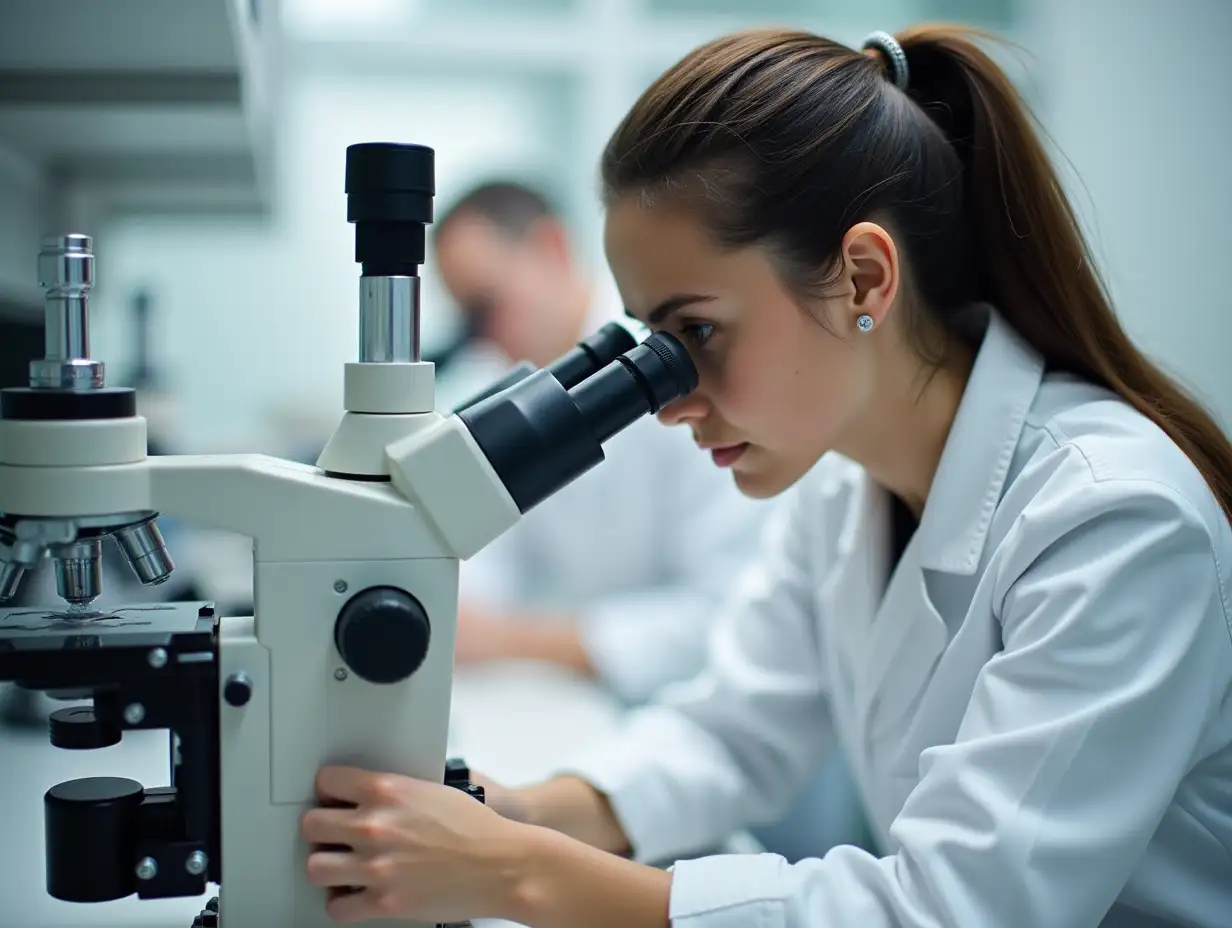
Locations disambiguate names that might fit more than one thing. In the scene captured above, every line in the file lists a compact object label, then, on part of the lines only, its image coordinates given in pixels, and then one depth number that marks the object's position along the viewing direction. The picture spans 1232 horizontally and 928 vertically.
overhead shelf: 0.84
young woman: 0.74
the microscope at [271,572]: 0.64
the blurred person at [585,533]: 1.99
